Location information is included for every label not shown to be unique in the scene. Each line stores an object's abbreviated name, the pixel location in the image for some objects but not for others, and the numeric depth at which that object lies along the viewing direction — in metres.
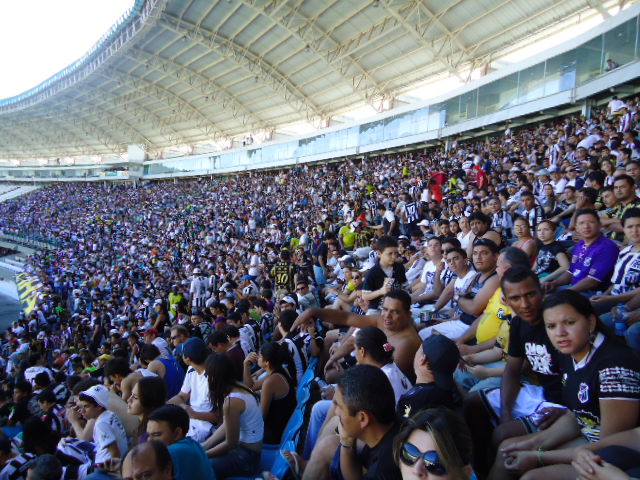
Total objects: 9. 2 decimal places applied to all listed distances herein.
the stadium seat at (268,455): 3.05
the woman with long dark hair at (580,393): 1.78
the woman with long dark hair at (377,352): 2.55
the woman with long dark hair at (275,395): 3.31
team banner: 20.51
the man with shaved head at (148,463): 2.03
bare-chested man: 2.92
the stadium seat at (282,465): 2.41
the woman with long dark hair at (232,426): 2.86
